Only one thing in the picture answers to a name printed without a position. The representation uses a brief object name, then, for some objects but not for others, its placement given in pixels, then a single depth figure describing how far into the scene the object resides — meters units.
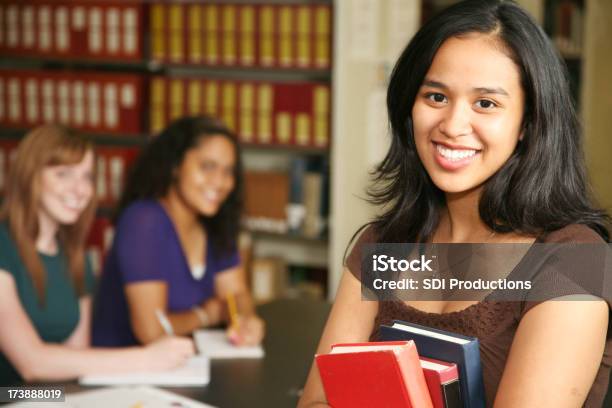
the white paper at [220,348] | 1.95
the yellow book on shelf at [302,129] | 3.96
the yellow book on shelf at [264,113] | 3.99
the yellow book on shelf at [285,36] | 3.91
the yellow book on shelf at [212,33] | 4.01
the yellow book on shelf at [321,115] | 3.90
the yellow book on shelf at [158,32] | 4.07
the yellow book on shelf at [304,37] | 3.88
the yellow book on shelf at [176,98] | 4.09
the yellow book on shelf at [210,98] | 4.05
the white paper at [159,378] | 1.73
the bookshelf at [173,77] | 3.95
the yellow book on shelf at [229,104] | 4.03
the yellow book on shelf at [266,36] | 3.94
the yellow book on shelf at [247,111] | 4.02
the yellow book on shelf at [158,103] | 4.12
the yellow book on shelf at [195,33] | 4.03
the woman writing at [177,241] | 2.31
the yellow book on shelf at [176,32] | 4.05
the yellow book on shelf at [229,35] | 3.99
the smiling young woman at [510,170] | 1.02
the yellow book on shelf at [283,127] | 3.98
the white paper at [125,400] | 1.56
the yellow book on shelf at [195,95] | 4.07
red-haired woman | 1.82
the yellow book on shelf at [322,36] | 3.86
